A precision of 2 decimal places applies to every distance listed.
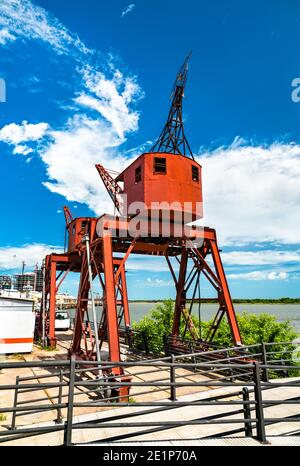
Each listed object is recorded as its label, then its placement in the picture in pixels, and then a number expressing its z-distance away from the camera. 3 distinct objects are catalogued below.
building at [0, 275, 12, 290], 61.66
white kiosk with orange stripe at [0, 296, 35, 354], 19.42
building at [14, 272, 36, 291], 55.83
